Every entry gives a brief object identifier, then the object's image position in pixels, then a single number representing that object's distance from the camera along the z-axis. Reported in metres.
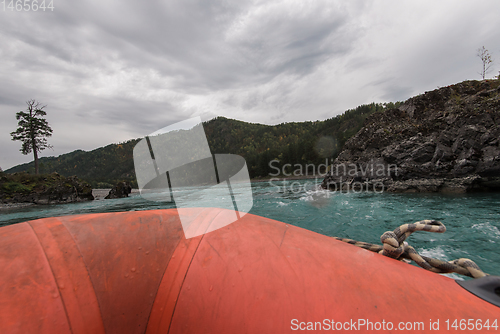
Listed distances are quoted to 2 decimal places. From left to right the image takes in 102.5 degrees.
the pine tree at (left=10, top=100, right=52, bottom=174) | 26.82
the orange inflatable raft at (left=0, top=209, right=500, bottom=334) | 0.76
